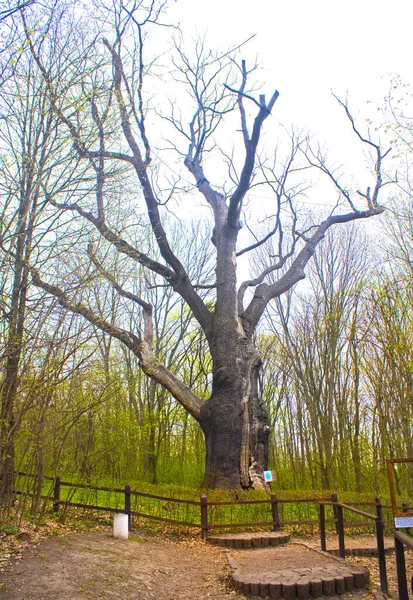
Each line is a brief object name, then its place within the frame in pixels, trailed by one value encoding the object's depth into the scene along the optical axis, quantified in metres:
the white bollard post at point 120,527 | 7.99
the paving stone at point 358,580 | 5.29
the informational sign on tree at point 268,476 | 10.41
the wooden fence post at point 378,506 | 6.79
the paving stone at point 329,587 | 5.08
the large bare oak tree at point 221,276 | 10.10
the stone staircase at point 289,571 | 5.09
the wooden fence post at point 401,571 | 4.50
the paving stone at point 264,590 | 5.20
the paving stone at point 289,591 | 5.07
